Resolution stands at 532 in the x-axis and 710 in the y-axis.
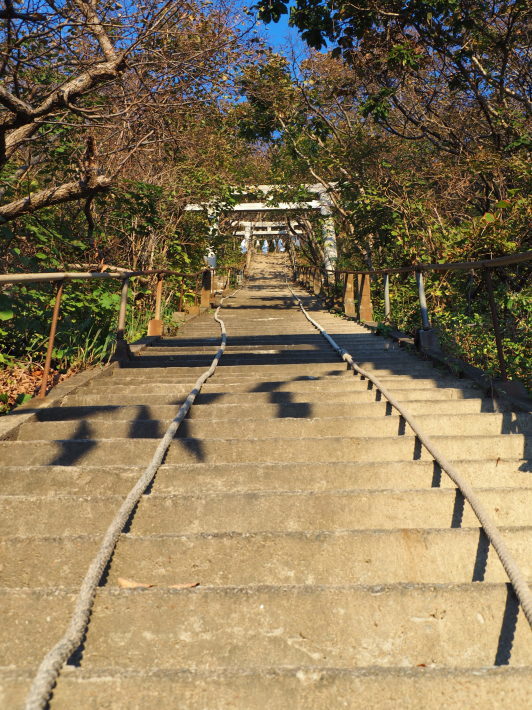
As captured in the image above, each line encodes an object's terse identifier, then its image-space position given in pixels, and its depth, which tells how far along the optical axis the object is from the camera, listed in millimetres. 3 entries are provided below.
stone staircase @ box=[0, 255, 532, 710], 1502
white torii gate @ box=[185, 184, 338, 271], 15844
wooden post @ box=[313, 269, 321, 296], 20969
